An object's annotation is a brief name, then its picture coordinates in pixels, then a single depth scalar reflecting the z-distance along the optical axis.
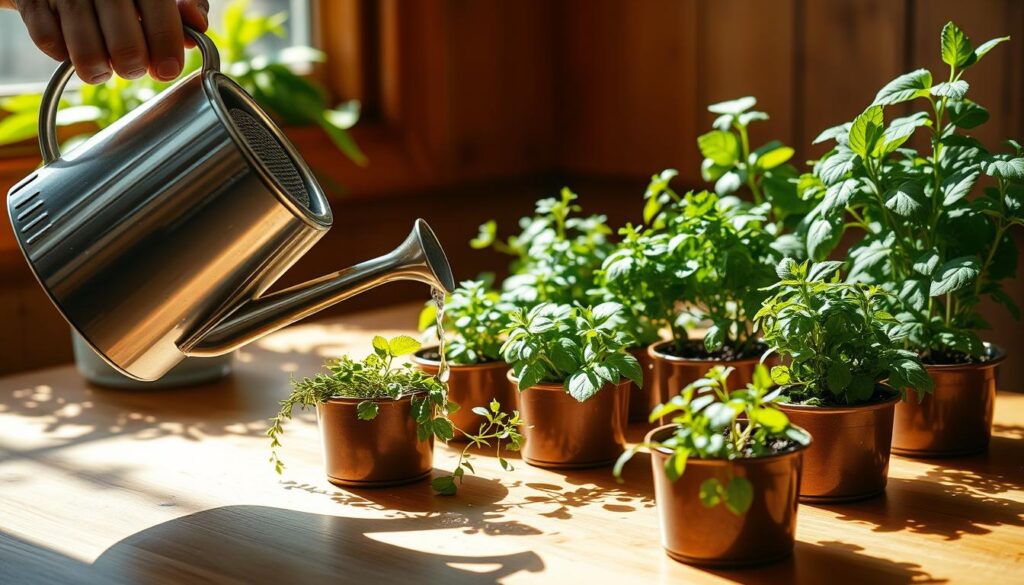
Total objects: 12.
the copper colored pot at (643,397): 1.51
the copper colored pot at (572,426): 1.38
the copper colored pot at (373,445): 1.36
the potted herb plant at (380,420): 1.36
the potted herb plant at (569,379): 1.36
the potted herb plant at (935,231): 1.36
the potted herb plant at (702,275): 1.44
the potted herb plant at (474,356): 1.46
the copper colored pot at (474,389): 1.46
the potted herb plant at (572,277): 1.49
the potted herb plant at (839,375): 1.31
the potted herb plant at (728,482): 1.20
